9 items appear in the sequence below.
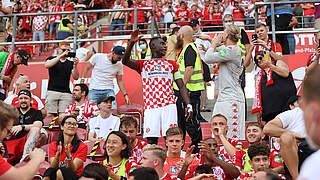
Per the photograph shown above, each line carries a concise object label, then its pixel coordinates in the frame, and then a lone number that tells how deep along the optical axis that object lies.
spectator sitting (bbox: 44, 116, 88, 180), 10.92
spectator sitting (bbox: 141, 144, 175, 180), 10.11
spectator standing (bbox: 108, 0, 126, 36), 27.11
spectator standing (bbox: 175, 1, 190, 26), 27.36
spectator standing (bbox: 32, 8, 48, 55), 27.24
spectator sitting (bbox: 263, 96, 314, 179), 9.03
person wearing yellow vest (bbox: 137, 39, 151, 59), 19.32
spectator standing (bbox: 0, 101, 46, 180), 6.23
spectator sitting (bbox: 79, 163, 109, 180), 9.05
